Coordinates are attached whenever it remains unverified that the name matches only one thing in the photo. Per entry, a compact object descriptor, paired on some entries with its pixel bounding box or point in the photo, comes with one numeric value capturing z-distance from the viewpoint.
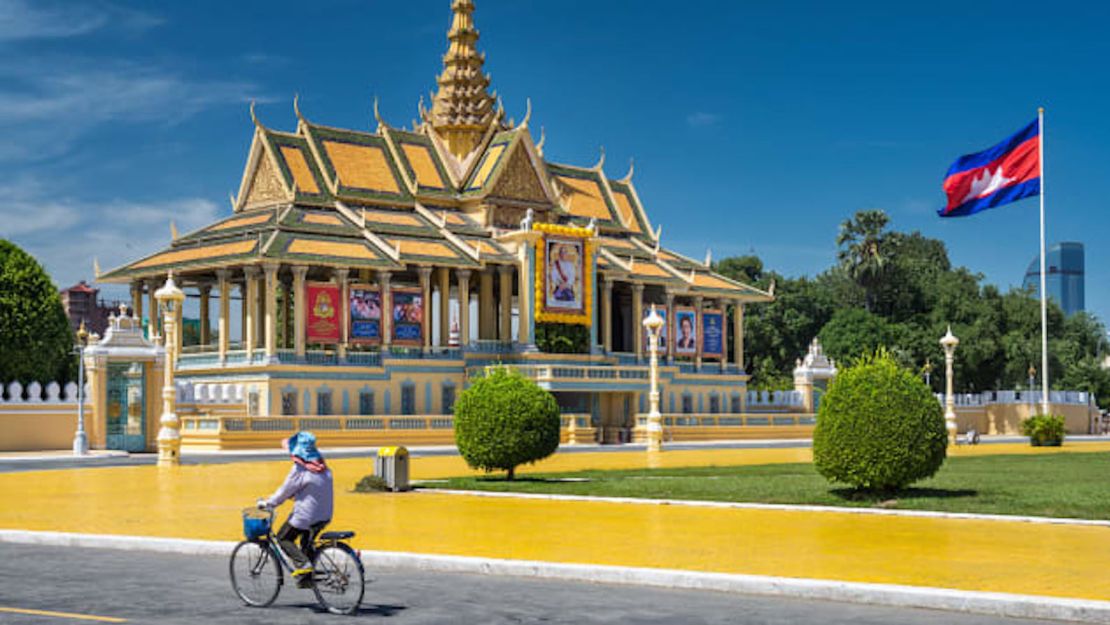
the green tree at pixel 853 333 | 90.69
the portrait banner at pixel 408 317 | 60.70
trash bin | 24.48
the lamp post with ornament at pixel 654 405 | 44.19
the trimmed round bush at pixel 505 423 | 26.30
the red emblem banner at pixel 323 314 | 57.59
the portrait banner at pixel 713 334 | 74.00
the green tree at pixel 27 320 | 54.50
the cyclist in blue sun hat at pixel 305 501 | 11.89
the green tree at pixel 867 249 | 102.75
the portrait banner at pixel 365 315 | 59.19
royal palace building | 57.91
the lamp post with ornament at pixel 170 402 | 34.84
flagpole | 47.88
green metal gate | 43.41
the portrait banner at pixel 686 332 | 72.25
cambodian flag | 47.72
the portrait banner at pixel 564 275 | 65.00
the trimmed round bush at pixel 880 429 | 20.84
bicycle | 11.62
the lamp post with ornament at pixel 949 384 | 49.41
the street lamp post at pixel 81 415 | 41.03
